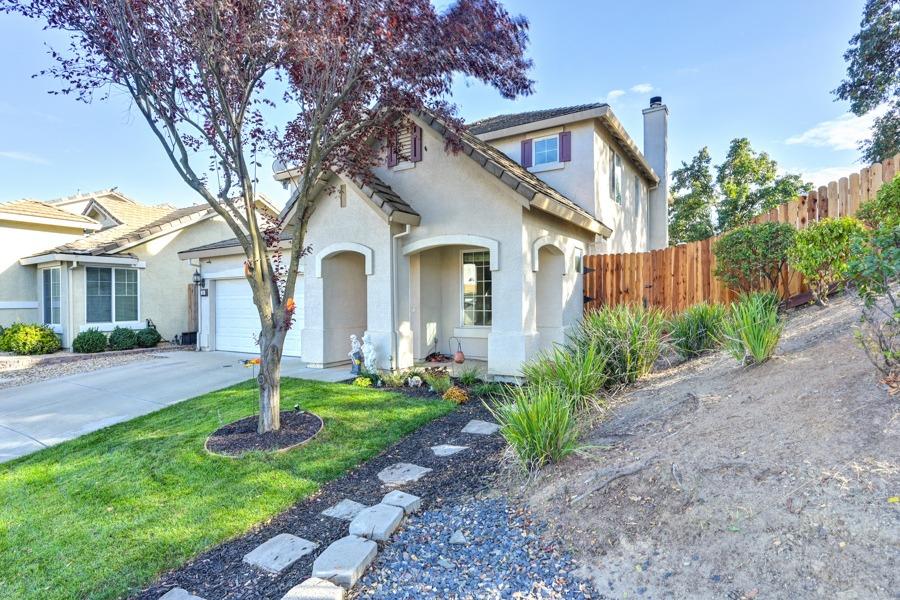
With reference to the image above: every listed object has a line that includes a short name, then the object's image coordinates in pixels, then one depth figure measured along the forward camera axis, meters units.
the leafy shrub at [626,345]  6.23
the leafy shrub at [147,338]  15.55
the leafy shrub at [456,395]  7.49
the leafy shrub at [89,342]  14.54
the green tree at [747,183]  20.45
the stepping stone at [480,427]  5.95
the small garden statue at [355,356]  9.54
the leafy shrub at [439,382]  8.05
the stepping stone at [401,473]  4.65
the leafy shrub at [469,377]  8.53
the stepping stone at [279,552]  3.35
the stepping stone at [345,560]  3.00
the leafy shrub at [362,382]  8.53
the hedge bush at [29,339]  14.68
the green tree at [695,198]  21.59
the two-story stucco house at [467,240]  8.59
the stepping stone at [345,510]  4.01
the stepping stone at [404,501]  3.88
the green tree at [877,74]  14.88
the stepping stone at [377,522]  3.49
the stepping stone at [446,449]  5.30
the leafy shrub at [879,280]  3.38
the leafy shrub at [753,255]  7.77
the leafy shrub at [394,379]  8.60
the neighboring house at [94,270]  15.62
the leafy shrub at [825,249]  5.72
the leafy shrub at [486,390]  7.96
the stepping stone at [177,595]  3.07
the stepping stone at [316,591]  2.84
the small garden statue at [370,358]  9.10
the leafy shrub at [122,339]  15.05
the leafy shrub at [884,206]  5.57
